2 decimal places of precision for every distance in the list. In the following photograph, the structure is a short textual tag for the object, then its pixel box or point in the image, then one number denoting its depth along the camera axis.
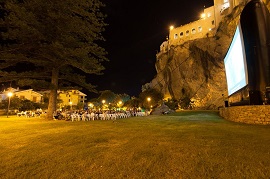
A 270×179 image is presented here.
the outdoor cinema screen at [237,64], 11.60
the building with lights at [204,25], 43.37
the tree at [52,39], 10.98
